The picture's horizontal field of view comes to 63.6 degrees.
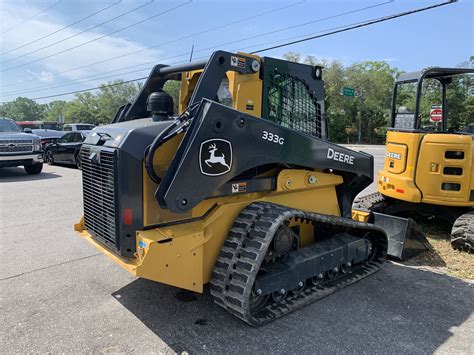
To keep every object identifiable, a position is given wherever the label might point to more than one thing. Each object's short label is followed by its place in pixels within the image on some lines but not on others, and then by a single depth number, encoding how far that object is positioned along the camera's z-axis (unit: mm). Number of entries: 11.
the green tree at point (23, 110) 122062
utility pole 40781
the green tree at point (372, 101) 41281
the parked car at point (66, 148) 15164
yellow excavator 5625
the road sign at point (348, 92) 28084
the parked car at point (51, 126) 33128
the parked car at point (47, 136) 18359
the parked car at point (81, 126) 23562
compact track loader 3119
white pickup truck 11992
